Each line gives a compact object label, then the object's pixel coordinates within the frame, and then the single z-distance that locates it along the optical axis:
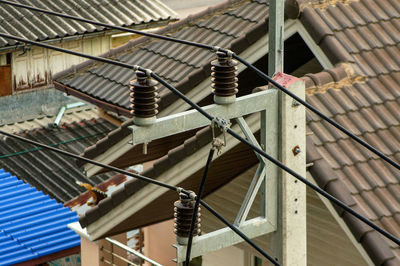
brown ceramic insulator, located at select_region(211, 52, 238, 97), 15.65
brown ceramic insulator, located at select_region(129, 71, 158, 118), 15.01
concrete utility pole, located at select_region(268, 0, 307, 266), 16.12
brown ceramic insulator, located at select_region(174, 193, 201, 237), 15.92
